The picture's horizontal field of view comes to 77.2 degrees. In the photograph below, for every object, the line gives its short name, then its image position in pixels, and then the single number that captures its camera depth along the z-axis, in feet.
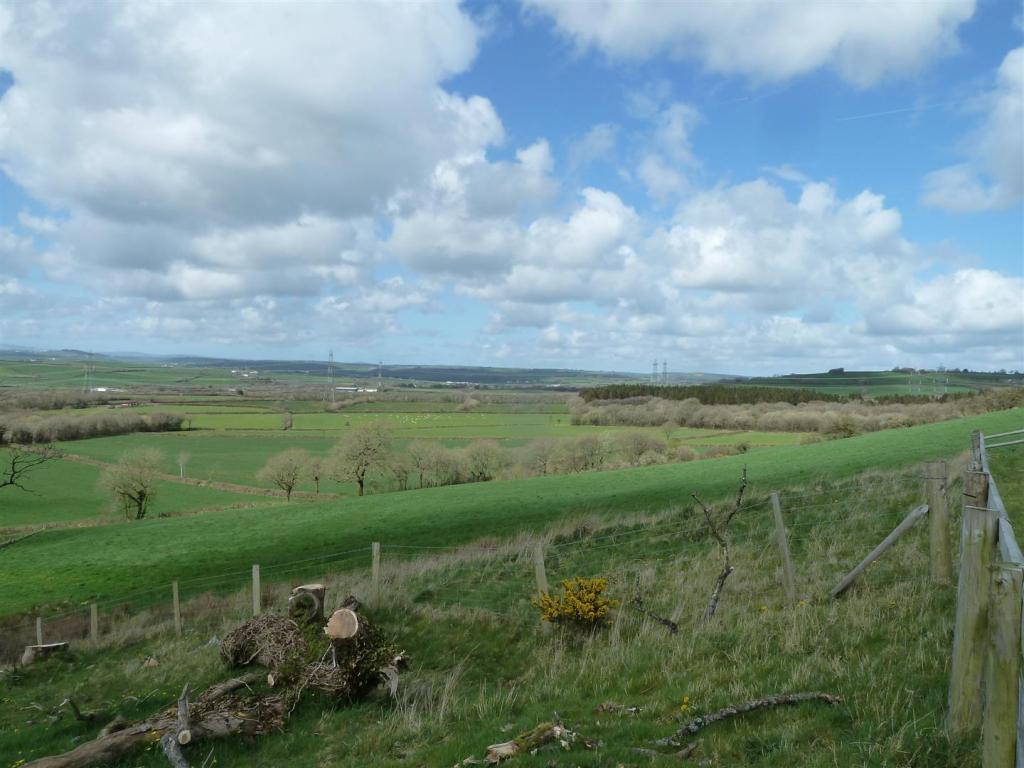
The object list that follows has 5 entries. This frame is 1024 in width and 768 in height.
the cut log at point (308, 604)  35.76
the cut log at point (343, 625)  30.86
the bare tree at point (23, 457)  155.74
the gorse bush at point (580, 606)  32.04
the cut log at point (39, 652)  51.34
